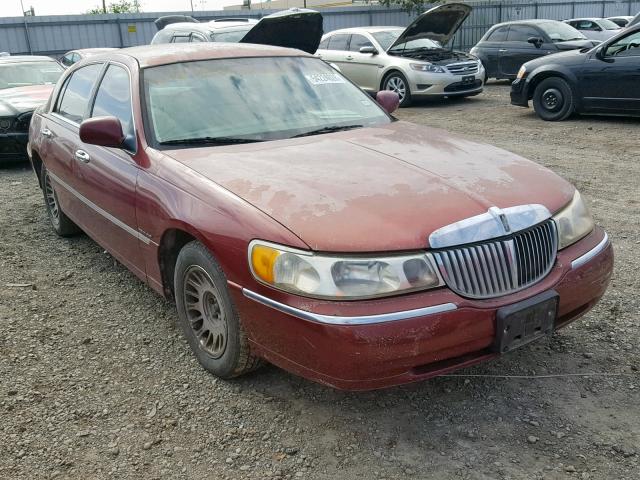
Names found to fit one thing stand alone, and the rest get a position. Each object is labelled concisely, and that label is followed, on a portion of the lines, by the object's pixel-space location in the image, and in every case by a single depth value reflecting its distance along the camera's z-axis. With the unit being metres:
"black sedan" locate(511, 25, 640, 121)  9.27
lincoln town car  2.49
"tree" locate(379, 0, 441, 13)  24.91
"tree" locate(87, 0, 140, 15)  53.96
